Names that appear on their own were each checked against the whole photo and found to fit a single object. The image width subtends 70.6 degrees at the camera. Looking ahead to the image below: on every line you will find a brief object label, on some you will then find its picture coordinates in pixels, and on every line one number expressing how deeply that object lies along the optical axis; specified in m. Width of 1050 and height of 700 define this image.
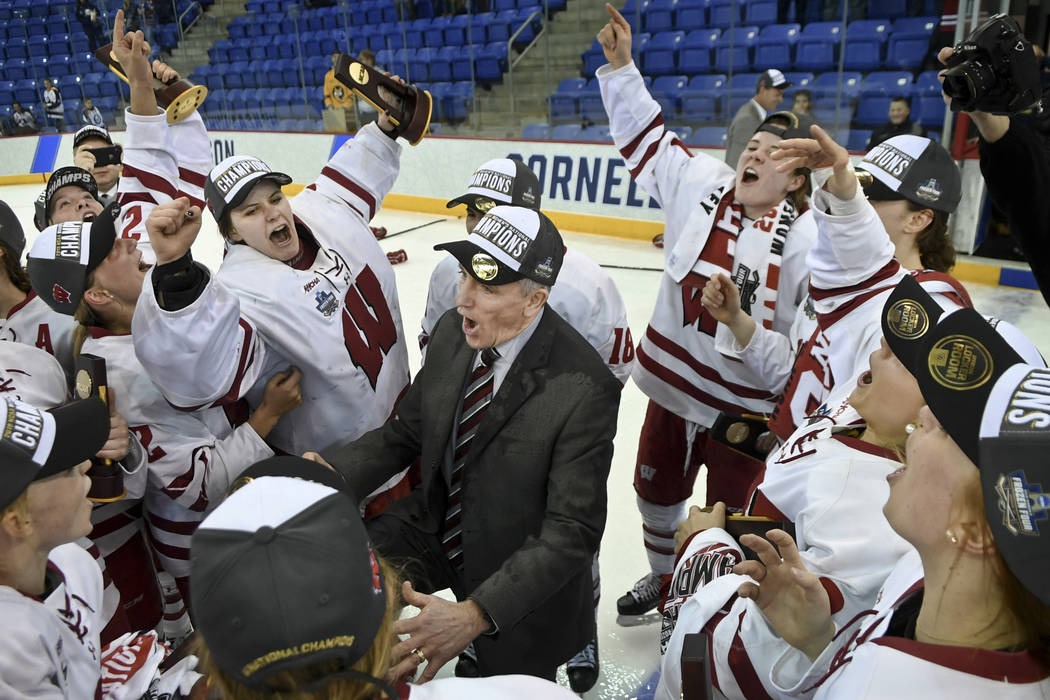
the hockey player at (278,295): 1.72
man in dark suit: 1.66
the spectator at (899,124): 6.42
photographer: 2.21
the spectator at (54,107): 13.90
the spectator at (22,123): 14.13
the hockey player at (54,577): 1.13
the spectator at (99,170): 4.02
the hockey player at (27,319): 2.15
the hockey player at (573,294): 2.46
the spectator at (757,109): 6.14
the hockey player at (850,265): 1.85
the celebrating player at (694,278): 2.44
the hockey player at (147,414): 1.84
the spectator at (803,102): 6.95
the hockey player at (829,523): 1.24
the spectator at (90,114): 12.99
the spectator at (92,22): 14.66
